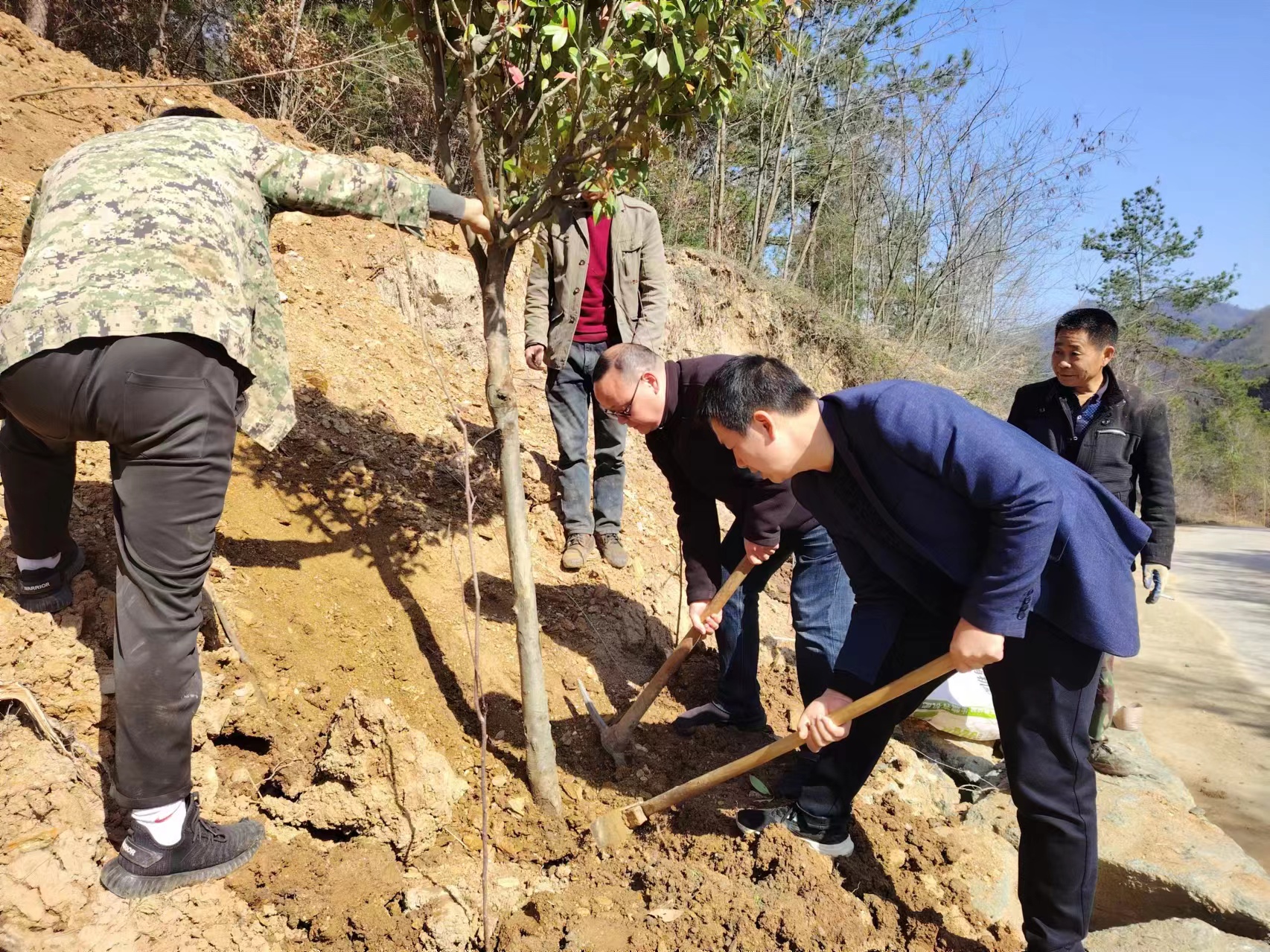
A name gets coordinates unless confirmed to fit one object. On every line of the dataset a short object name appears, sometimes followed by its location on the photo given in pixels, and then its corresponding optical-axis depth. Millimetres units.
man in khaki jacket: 4043
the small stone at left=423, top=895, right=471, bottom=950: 2014
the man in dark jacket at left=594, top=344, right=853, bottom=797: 2871
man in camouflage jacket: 1755
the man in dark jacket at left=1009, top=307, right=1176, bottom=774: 3168
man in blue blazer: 1839
